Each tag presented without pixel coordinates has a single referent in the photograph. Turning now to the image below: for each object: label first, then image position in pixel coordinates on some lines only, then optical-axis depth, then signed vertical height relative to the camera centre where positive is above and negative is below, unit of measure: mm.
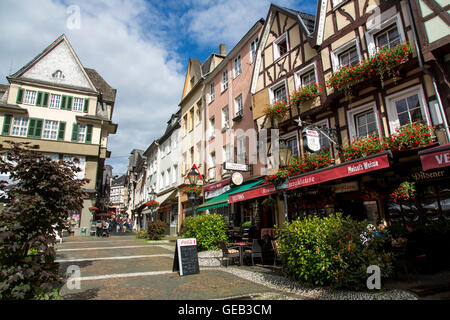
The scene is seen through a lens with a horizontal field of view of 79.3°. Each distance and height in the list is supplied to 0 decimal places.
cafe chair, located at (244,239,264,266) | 8969 -710
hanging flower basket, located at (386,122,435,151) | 7527 +2389
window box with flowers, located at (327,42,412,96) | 8312 +5034
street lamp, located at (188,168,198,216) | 12130 +2241
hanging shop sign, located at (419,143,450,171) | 6230 +1515
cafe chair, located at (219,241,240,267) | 8938 -732
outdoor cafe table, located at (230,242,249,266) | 9141 -764
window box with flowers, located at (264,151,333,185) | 10337 +2420
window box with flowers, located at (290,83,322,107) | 11445 +5524
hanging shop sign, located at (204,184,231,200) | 16764 +2396
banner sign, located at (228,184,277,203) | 10702 +1436
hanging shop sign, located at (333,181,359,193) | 9720 +1393
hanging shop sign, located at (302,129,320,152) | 9695 +3028
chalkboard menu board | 7698 -774
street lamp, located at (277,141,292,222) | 11044 +2954
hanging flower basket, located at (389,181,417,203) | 7625 +919
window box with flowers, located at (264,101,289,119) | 12836 +5476
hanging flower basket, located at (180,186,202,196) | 12219 +1776
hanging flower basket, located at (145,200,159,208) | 26784 +2640
